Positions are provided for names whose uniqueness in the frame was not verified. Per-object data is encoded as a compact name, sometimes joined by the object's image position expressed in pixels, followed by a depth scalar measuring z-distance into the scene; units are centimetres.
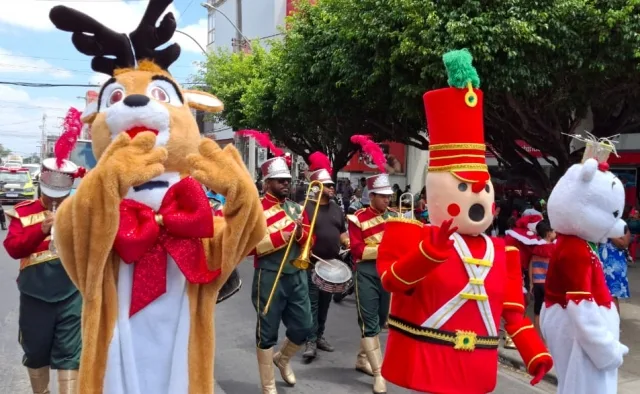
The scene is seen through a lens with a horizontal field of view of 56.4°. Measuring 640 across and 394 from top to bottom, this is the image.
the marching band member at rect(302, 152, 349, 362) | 583
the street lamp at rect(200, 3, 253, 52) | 1831
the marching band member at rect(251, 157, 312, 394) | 483
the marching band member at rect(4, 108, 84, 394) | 371
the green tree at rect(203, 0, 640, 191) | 732
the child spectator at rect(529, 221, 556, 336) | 647
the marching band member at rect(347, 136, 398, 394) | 525
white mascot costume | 336
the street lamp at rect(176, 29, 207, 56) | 2085
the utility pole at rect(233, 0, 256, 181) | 1822
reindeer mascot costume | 240
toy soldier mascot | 293
